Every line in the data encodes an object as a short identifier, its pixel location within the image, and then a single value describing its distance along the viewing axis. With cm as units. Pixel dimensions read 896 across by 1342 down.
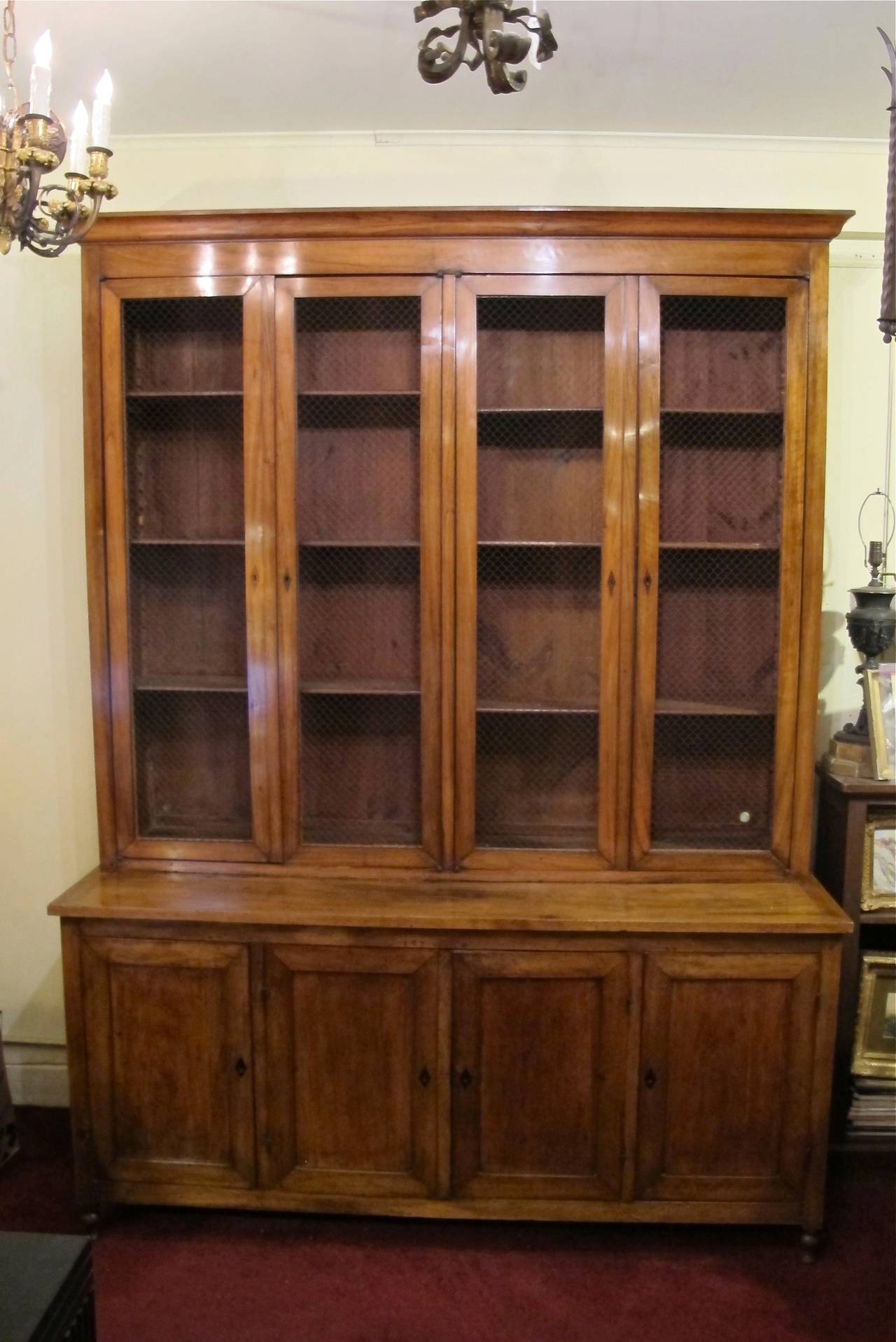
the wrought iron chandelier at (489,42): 143
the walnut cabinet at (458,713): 234
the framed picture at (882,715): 252
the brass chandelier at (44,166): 144
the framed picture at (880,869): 257
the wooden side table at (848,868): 254
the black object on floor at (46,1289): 118
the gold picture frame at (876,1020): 260
